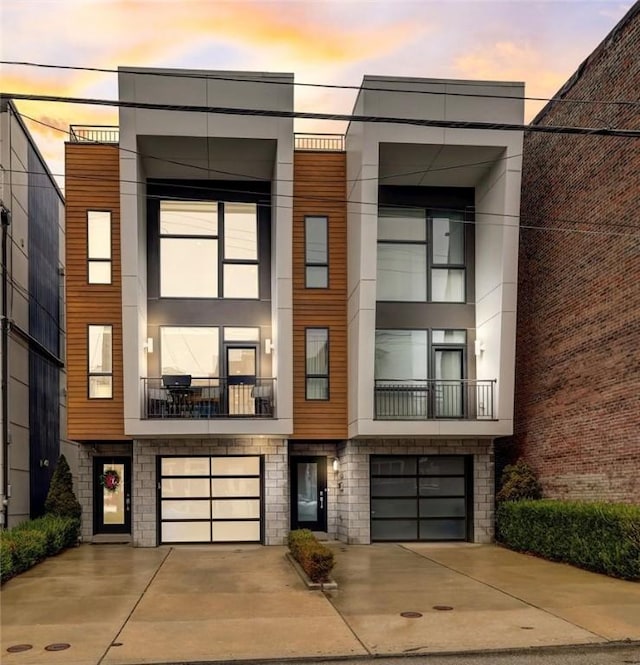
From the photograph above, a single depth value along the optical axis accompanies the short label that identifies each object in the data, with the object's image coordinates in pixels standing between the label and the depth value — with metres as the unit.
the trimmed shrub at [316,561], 11.84
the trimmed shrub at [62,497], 17.84
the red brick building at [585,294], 13.91
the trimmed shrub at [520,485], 17.33
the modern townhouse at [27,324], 17.78
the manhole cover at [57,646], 8.41
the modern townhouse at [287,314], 17.12
